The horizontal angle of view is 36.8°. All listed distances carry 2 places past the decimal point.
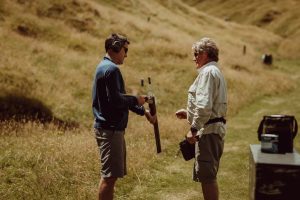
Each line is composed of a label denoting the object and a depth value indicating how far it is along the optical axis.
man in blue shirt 6.41
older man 6.30
